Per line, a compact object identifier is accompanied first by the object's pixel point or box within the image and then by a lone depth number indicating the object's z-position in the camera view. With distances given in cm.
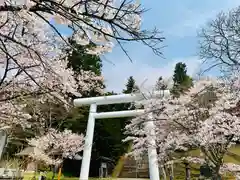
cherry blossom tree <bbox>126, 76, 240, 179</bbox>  397
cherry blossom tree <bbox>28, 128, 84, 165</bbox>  804
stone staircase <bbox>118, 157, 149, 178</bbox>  1137
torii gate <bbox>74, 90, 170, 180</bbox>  603
